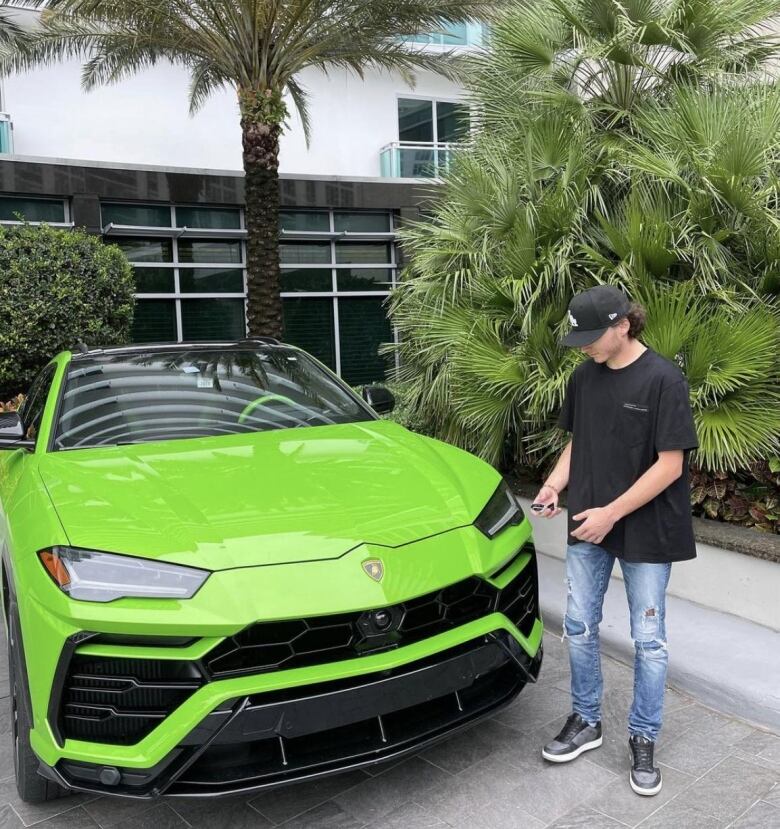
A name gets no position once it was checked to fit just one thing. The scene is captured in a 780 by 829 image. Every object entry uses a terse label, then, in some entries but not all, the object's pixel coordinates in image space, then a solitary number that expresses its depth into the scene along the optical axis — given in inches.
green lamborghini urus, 88.3
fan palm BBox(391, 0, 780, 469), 174.9
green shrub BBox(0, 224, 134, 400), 364.5
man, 101.3
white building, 585.0
